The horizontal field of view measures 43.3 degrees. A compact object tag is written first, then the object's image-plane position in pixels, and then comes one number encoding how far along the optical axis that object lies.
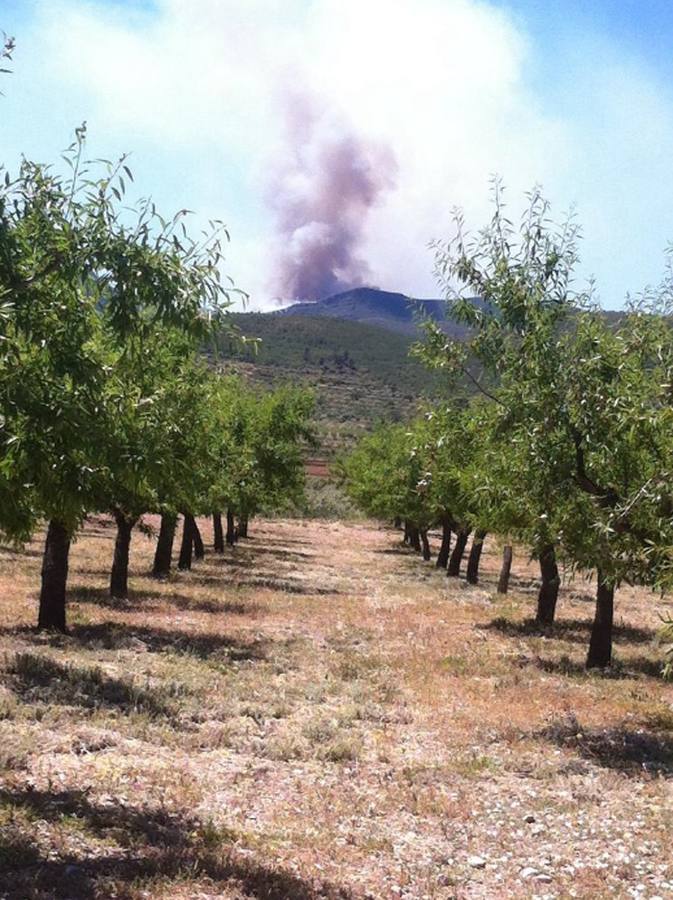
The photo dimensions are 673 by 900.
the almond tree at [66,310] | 7.27
